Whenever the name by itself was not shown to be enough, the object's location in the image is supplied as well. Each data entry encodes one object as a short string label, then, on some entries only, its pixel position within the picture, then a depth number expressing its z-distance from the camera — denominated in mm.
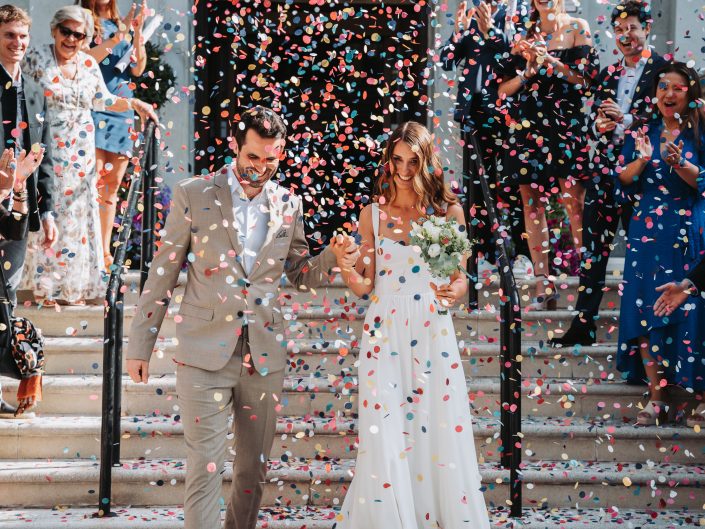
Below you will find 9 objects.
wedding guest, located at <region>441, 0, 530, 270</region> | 6566
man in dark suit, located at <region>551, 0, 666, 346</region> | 6004
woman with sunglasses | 6328
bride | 4418
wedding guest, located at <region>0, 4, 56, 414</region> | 5379
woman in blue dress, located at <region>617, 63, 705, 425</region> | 5562
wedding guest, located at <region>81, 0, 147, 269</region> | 6766
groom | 4121
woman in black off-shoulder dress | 6312
